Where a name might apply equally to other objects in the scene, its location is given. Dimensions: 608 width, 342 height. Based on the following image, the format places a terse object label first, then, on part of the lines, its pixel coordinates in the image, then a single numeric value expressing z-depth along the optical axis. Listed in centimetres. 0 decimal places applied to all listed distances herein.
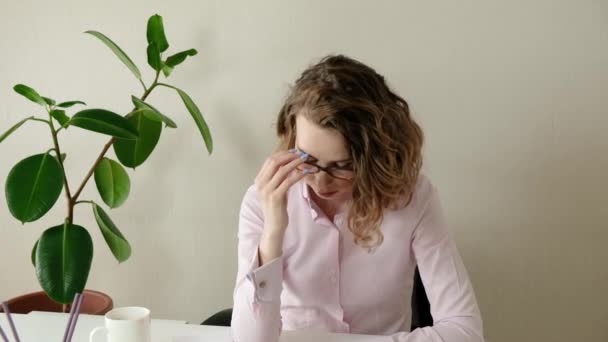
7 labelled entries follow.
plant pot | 176
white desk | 119
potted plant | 144
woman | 118
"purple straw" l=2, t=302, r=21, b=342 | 95
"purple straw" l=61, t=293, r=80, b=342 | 95
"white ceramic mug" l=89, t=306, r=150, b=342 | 108
